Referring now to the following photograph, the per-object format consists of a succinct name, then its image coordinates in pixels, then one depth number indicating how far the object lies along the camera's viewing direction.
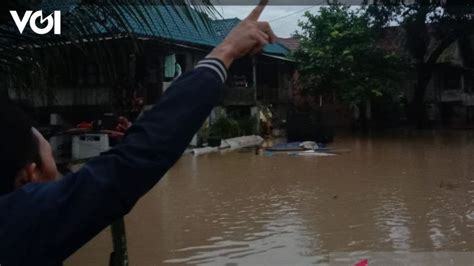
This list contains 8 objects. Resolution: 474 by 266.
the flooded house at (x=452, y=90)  29.44
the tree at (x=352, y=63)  24.45
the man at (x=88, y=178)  0.98
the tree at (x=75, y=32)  3.16
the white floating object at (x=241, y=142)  19.92
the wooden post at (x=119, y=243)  2.96
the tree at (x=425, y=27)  21.77
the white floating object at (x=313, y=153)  16.74
